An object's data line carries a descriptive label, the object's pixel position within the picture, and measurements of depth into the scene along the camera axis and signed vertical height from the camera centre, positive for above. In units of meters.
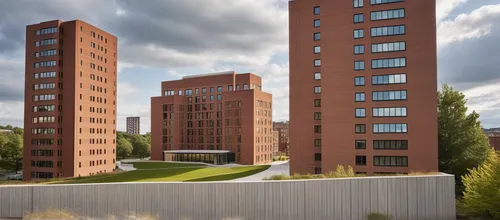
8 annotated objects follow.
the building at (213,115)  92.62 +2.42
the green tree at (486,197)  21.00 -4.66
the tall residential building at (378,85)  46.25 +5.46
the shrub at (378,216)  18.69 -5.12
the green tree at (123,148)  116.56 -8.29
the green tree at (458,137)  48.38 -2.00
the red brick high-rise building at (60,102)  68.44 +4.64
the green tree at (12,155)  78.50 -7.32
